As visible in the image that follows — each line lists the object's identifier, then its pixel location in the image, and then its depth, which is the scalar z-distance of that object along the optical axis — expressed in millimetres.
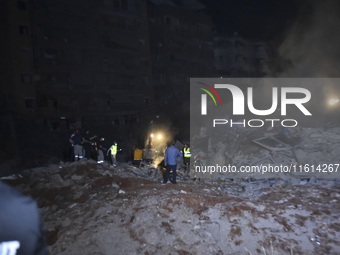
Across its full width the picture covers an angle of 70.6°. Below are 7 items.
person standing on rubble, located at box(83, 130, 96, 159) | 18253
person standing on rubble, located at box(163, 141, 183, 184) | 8188
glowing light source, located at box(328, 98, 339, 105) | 16516
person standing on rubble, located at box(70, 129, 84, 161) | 10805
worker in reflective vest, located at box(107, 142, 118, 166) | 12186
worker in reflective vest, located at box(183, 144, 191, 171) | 11070
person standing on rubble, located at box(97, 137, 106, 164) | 11594
